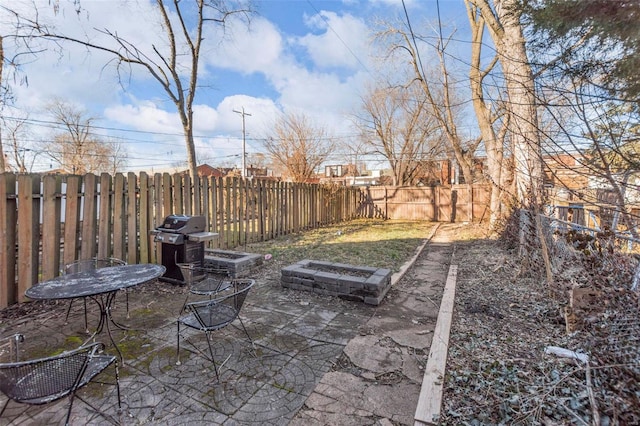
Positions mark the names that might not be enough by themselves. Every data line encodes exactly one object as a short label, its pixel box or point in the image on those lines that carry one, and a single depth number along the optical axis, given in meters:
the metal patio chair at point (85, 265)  3.22
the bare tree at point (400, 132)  19.50
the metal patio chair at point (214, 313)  2.29
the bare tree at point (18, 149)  19.48
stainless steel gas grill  4.37
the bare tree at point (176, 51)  7.85
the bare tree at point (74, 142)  27.28
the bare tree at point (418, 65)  12.10
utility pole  24.61
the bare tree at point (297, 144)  18.33
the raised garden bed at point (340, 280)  3.82
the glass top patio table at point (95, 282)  2.38
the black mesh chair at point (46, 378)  1.44
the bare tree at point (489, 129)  7.91
